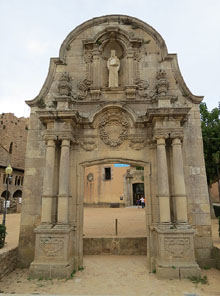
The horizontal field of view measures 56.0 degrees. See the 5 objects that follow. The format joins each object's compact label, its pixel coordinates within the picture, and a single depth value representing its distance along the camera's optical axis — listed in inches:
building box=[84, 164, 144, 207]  1028.5
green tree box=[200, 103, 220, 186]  523.5
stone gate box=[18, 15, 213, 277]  223.0
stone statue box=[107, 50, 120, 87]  285.4
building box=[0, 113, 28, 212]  1100.6
